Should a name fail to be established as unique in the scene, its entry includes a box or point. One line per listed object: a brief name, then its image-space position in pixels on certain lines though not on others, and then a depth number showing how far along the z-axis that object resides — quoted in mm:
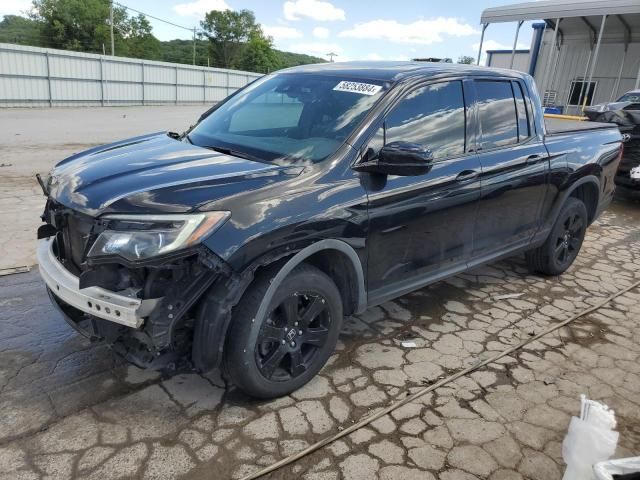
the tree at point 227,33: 86438
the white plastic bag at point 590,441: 1846
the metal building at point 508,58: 25906
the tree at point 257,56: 82625
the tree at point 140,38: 70562
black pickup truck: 2361
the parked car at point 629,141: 7855
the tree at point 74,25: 60531
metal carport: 17188
